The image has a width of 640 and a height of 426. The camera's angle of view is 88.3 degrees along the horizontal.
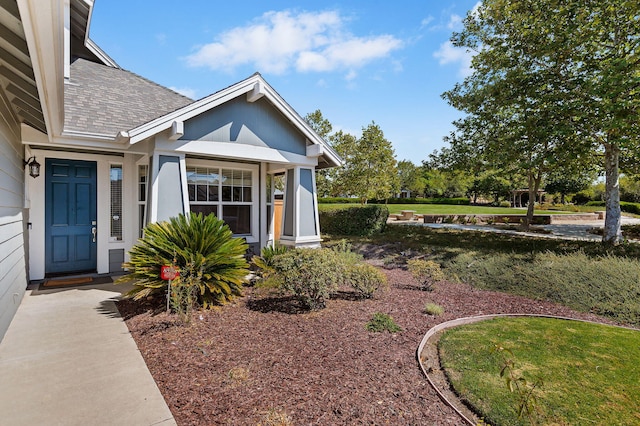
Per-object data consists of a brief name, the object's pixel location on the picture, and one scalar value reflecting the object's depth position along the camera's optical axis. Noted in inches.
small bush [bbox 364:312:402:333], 185.1
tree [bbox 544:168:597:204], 1291.1
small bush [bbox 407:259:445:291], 269.6
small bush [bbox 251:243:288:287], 248.4
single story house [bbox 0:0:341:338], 224.2
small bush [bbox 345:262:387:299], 235.9
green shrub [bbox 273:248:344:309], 207.8
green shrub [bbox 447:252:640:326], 244.1
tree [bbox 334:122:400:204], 795.4
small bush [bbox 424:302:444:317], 216.1
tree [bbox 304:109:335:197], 913.5
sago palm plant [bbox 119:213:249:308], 209.9
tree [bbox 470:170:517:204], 1308.6
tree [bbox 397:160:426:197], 1911.9
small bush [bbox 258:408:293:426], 106.3
